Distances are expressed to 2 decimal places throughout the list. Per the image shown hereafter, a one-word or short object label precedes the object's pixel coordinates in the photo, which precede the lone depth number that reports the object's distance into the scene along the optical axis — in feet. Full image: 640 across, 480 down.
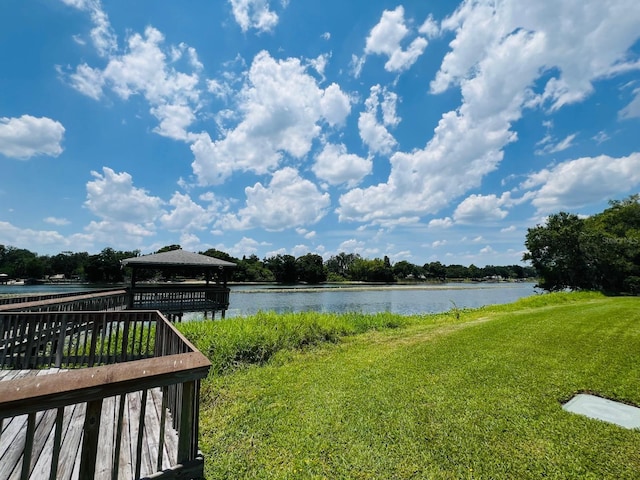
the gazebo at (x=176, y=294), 47.65
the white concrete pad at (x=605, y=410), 12.77
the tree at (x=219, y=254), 253.65
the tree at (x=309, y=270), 263.08
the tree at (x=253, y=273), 249.55
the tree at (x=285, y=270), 259.60
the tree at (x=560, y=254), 94.02
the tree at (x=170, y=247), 239.01
